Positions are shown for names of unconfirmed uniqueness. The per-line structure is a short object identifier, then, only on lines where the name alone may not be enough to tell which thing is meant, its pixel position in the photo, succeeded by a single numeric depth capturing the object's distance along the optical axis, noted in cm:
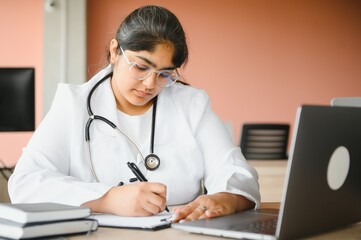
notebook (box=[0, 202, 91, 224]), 145
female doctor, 205
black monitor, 334
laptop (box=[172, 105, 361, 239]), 135
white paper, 166
